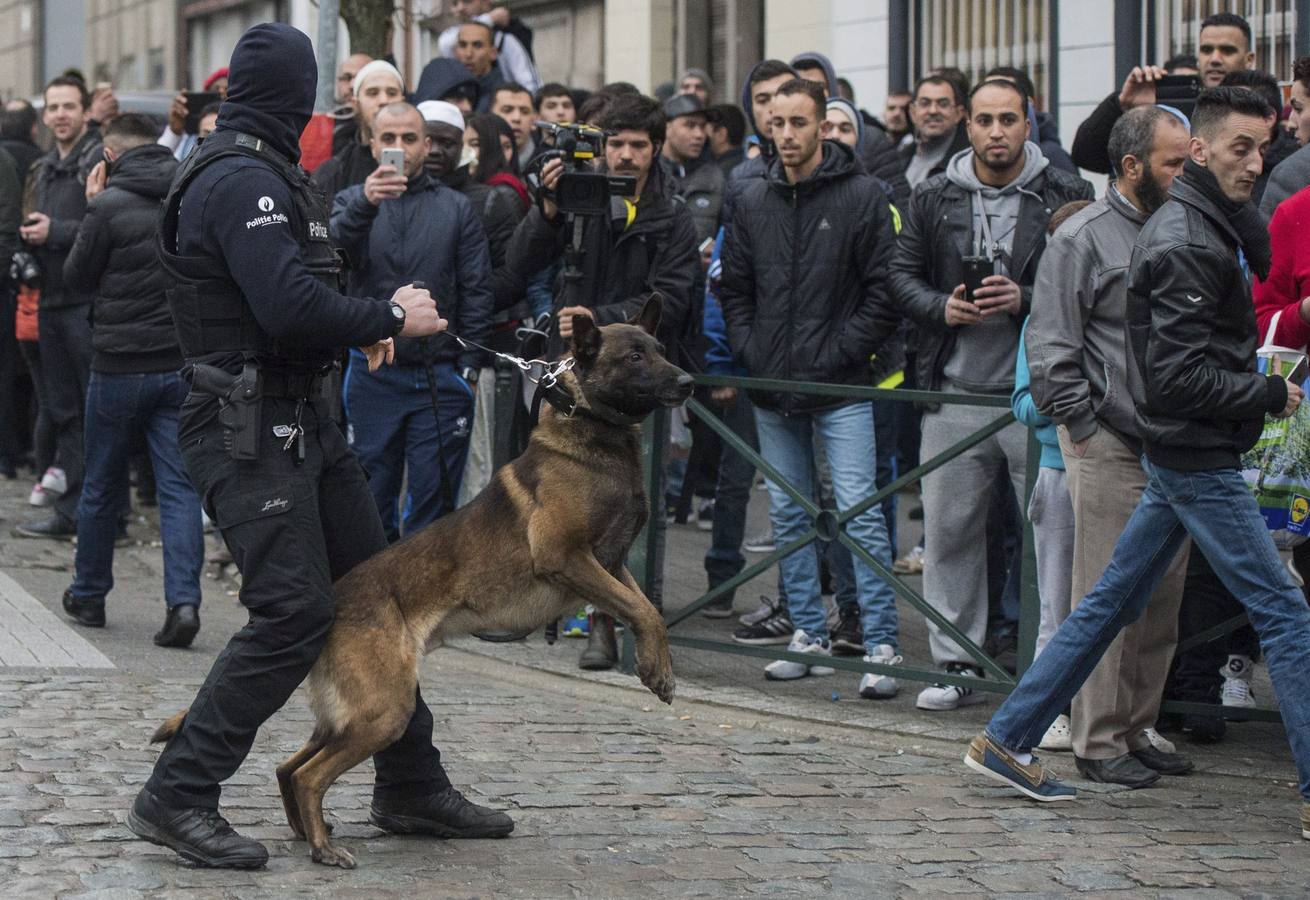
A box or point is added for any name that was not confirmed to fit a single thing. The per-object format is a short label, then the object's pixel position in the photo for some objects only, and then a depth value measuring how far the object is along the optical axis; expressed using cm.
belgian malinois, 991
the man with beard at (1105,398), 1207
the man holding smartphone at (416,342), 1585
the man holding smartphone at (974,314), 1406
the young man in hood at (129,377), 1596
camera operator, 1525
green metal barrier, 1333
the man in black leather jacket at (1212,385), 1079
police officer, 961
